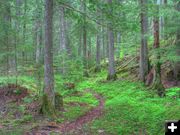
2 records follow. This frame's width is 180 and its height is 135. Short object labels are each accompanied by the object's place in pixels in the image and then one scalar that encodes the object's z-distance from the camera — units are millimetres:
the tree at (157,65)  11110
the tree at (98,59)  24392
